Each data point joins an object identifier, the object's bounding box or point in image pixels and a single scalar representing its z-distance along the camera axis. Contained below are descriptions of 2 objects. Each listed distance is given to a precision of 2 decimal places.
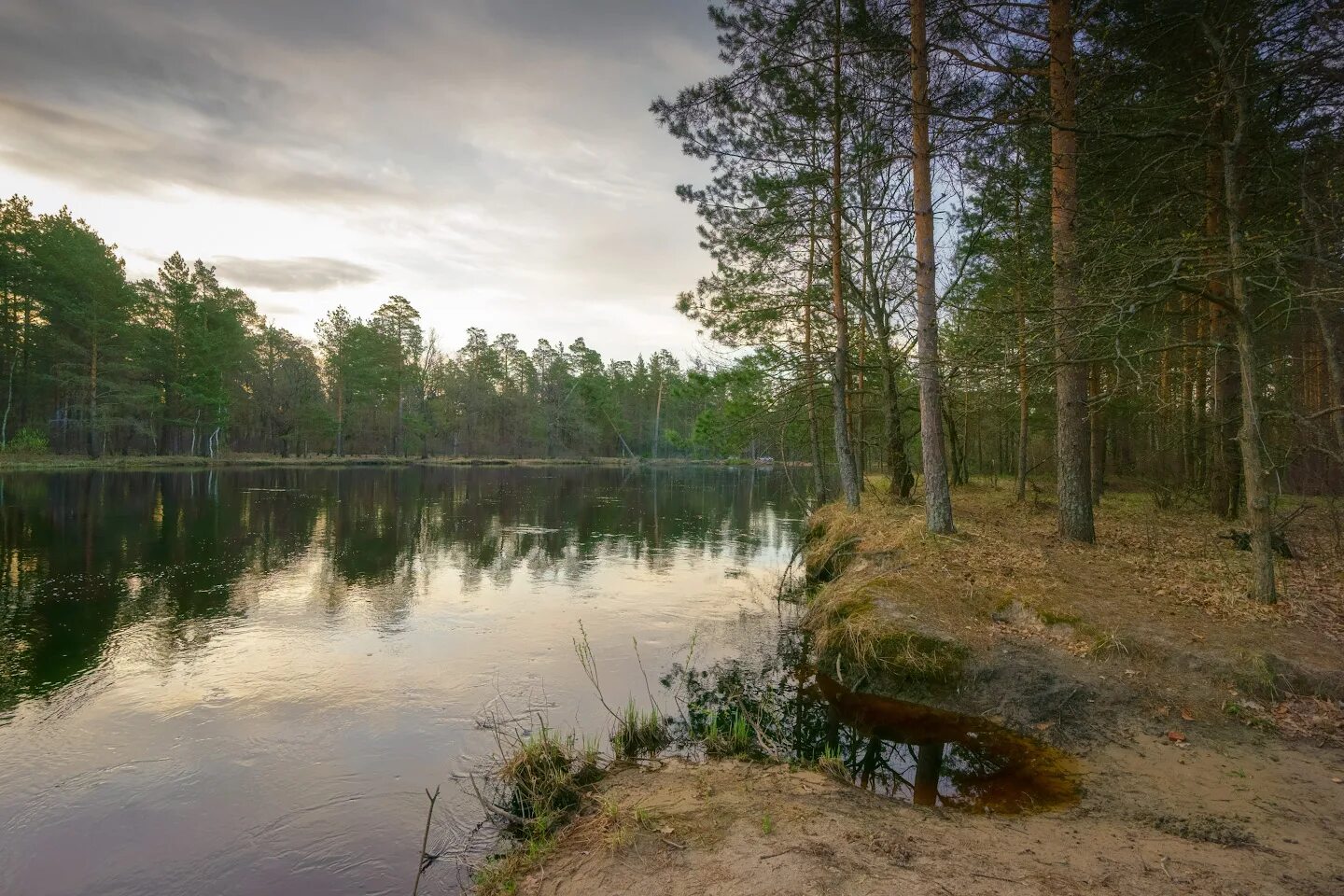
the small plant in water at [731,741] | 5.75
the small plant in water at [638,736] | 5.83
